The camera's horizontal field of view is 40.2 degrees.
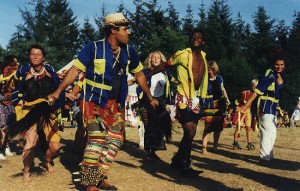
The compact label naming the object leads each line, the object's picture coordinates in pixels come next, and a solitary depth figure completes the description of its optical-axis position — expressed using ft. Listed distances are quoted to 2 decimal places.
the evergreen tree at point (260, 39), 191.13
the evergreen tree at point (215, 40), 181.06
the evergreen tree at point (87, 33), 209.15
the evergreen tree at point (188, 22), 210.79
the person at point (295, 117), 83.50
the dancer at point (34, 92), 19.62
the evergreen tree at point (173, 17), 215.04
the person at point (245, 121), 33.63
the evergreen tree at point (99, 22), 201.28
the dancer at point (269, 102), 24.41
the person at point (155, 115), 26.14
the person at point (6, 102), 26.84
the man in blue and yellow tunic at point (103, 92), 15.49
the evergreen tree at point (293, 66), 139.33
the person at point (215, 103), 30.01
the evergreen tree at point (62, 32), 190.08
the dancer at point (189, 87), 20.53
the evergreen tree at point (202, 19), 199.00
